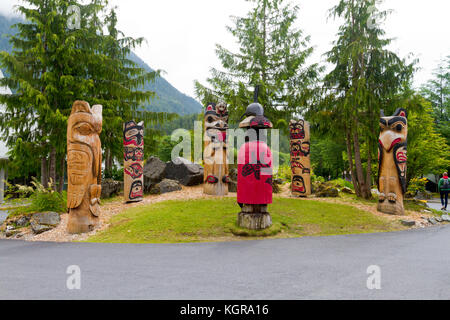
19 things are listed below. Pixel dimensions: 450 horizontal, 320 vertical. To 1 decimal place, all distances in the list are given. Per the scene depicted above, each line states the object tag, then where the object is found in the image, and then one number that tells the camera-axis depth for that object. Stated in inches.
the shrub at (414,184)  570.7
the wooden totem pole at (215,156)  435.5
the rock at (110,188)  481.4
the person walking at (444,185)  454.8
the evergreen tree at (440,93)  1005.7
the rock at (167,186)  488.4
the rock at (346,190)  551.6
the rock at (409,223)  314.3
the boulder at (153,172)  517.4
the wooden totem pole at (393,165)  355.9
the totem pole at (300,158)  477.7
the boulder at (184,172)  526.3
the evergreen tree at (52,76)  422.0
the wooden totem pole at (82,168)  271.7
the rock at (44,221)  283.4
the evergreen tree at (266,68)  584.4
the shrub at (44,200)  326.3
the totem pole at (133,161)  424.2
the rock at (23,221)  303.0
